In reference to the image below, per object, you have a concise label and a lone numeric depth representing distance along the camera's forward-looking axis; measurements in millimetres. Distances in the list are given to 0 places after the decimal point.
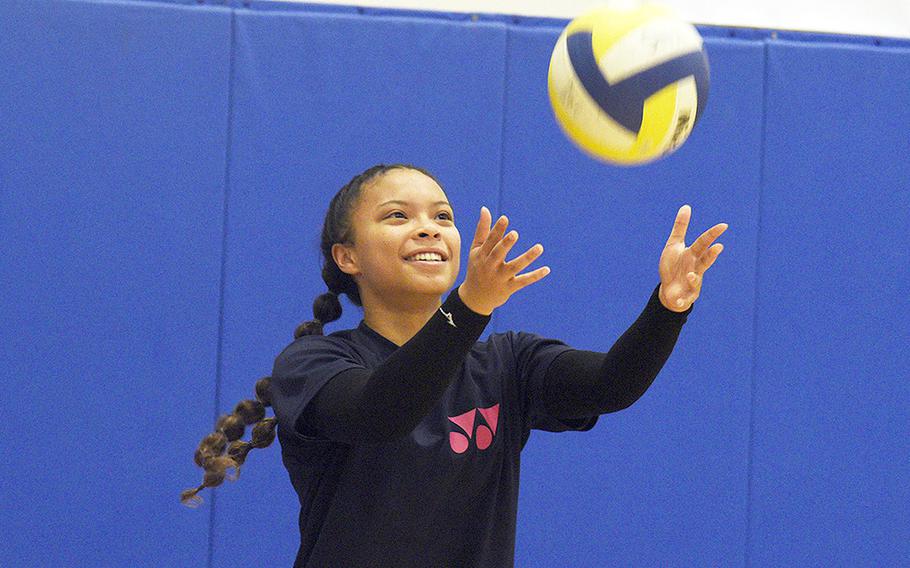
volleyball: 6926
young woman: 6649
